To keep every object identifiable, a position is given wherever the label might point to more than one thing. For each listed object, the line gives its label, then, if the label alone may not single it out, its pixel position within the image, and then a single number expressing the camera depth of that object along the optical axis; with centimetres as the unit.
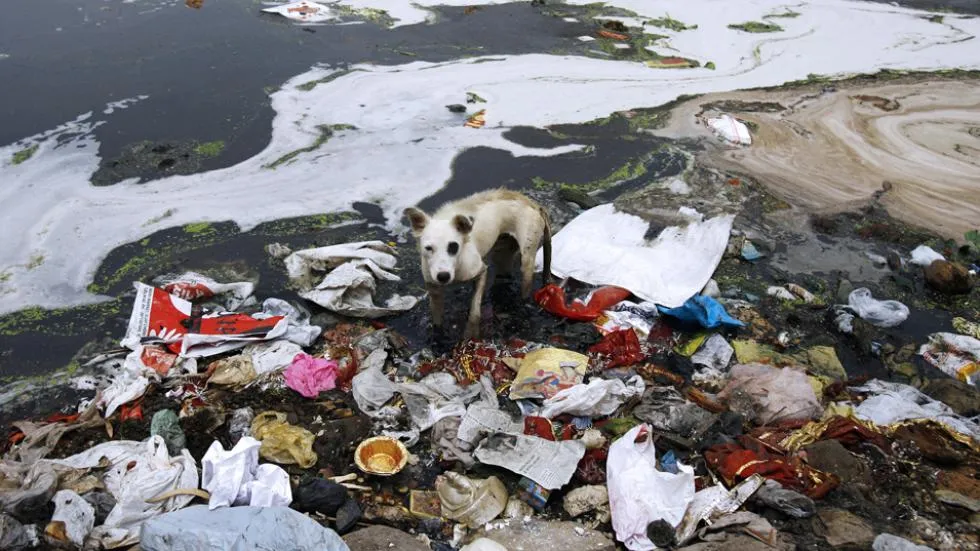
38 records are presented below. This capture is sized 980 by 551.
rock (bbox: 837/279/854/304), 632
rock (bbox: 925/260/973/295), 636
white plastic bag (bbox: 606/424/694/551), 376
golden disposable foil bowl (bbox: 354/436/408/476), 417
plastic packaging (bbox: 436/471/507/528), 389
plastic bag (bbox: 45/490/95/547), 346
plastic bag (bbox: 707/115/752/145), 942
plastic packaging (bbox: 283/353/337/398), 484
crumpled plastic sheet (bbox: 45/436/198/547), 360
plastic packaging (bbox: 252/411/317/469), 420
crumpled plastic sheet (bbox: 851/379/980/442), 462
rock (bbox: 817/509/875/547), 358
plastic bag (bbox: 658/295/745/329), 566
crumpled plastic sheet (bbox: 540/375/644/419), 466
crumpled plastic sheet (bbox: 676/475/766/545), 380
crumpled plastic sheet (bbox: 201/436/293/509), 374
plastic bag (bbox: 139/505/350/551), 307
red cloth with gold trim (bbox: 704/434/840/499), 399
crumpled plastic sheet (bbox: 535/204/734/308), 631
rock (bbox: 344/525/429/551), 356
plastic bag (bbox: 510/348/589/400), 486
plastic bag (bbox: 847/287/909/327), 594
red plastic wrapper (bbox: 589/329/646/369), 534
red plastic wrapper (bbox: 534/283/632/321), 591
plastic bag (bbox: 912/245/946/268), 682
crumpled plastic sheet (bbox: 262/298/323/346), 538
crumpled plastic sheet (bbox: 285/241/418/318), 583
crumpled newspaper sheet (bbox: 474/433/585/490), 407
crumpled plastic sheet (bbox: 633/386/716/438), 453
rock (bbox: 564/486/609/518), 397
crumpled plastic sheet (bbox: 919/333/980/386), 533
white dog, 496
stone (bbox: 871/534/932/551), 344
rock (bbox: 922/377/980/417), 487
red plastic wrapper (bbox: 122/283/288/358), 519
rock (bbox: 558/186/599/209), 780
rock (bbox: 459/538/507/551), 346
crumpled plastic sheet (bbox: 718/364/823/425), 470
